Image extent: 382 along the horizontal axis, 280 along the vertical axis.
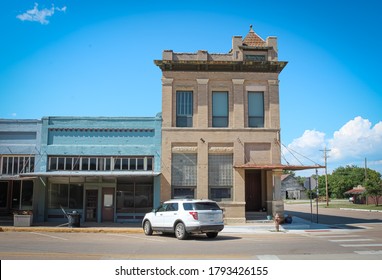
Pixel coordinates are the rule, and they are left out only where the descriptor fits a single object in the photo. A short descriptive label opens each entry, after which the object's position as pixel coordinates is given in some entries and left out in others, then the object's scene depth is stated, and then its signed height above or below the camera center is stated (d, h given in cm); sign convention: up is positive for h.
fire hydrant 2111 -188
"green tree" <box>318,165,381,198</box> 10438 +137
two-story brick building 2570 +386
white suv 1680 -143
